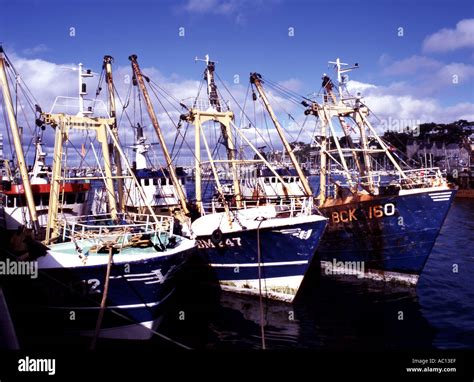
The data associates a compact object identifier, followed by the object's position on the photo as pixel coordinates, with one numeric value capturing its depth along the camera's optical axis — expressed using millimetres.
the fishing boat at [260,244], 16594
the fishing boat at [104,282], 12078
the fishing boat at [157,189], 26938
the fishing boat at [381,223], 18859
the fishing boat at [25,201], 17834
